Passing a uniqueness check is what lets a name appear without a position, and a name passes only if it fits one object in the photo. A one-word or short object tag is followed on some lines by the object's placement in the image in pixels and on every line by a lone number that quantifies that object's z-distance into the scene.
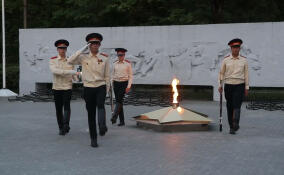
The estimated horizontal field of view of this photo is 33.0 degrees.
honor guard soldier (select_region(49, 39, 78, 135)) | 9.66
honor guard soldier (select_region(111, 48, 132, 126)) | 11.23
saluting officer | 8.32
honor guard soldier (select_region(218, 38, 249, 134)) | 9.92
